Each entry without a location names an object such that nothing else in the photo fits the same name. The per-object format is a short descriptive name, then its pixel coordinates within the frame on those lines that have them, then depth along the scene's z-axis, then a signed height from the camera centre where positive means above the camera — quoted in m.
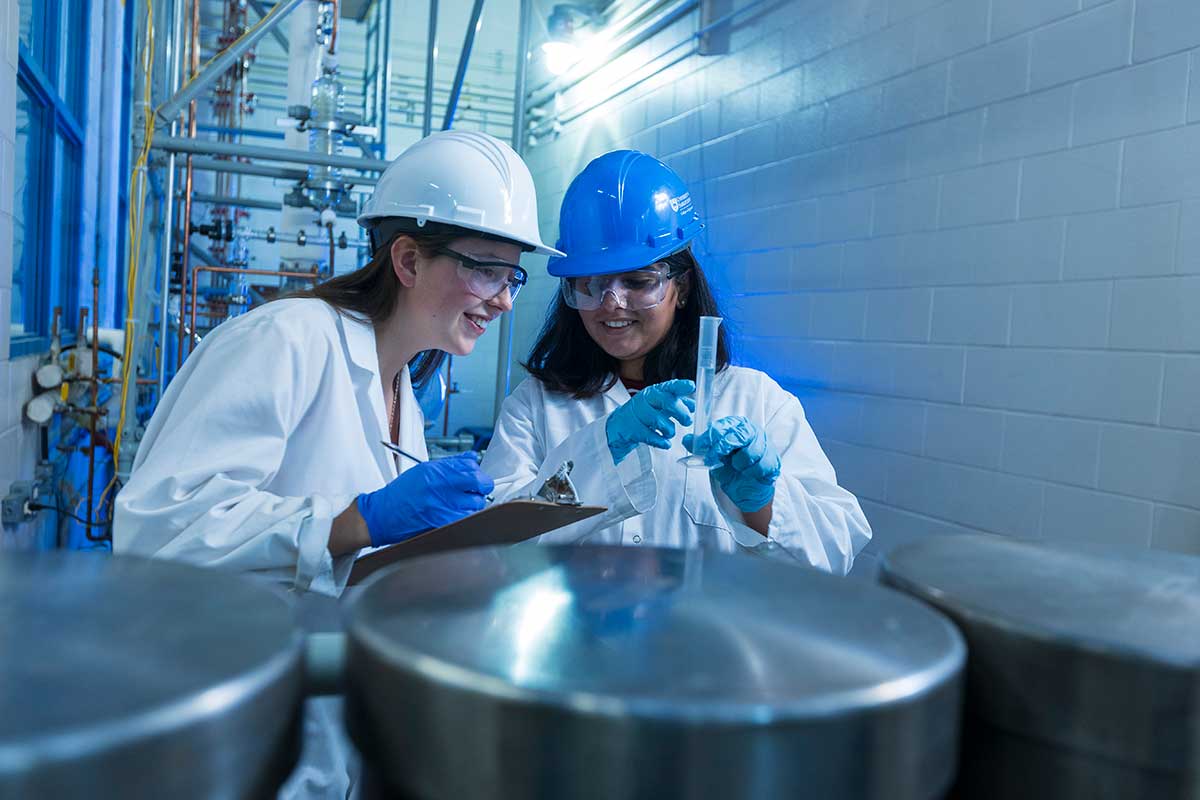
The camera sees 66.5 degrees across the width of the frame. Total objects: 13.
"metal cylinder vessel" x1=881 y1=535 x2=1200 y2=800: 0.36 -0.12
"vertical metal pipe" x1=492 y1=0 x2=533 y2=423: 3.81 +1.00
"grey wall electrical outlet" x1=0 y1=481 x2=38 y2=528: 2.30 -0.46
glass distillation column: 3.35 +0.80
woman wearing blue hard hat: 1.67 -0.10
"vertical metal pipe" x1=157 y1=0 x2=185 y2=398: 2.89 +0.52
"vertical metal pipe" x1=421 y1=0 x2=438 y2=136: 3.94 +1.27
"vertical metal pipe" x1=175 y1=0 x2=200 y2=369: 3.32 +0.32
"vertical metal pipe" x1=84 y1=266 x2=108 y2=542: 3.02 -0.19
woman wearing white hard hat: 1.19 -0.10
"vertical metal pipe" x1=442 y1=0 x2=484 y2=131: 3.75 +1.23
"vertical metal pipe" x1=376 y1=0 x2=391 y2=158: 4.36 +1.27
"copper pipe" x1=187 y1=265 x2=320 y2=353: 3.47 +0.25
